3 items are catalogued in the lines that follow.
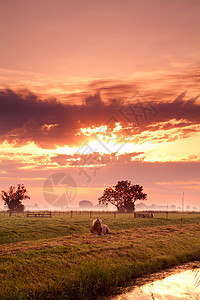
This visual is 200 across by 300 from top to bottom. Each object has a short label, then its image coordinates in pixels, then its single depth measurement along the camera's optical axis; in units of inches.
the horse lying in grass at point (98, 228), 1139.0
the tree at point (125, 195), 4296.3
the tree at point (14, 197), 3759.8
